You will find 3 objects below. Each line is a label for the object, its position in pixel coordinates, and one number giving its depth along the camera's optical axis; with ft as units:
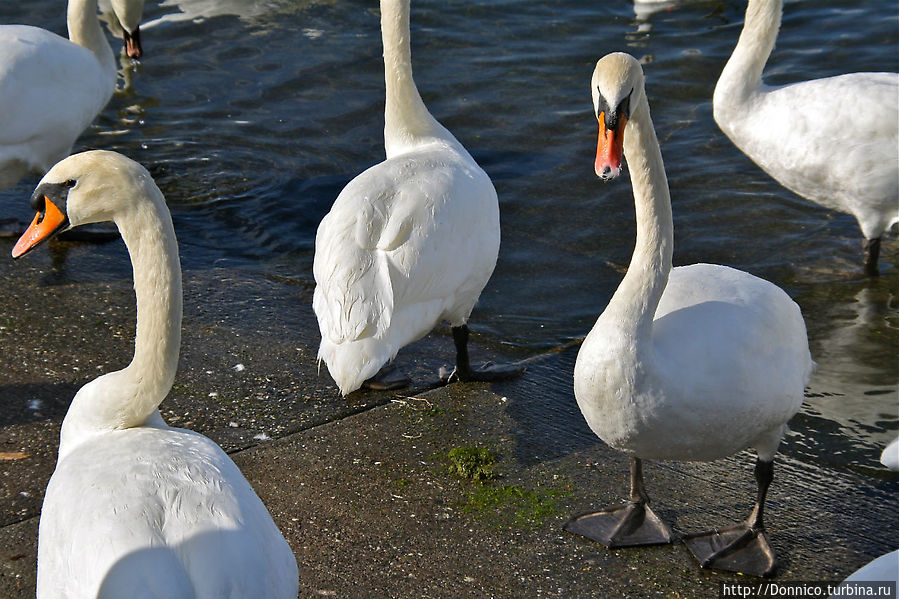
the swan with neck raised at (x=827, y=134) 20.52
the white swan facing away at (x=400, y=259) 14.69
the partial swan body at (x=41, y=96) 21.45
